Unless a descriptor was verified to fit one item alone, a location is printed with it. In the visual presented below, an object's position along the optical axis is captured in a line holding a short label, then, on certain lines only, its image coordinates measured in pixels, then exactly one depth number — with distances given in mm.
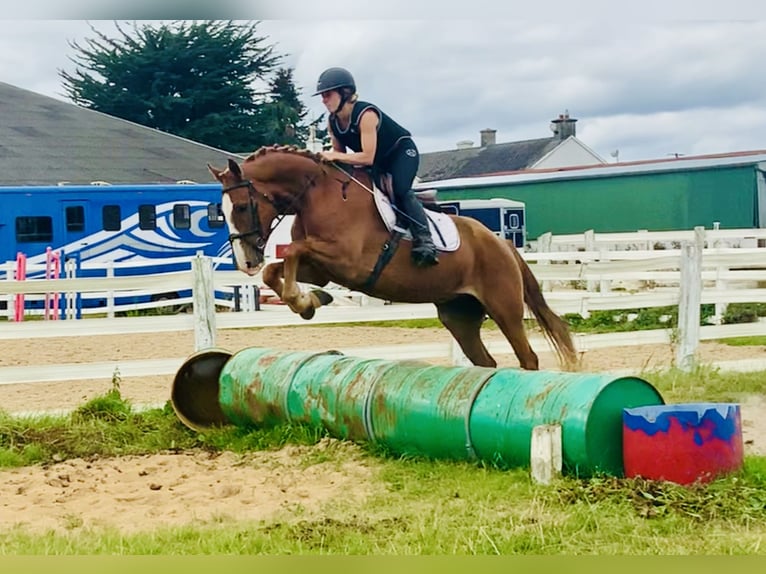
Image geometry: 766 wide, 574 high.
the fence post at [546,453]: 4406
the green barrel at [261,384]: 5625
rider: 5629
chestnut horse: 5480
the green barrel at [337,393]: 5238
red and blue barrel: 4328
